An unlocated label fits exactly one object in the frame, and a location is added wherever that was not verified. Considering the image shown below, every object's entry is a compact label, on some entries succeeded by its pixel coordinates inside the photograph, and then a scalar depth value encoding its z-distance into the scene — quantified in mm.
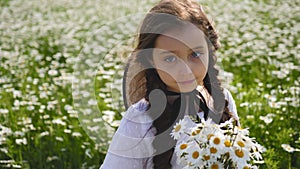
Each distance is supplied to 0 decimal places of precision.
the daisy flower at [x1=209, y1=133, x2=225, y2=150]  1374
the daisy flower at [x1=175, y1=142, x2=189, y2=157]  1418
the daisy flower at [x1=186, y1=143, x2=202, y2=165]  1391
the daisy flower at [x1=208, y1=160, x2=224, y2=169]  1394
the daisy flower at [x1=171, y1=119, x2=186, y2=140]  1466
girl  1616
